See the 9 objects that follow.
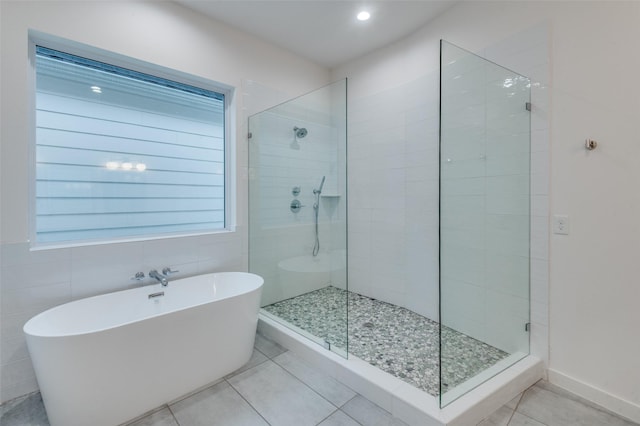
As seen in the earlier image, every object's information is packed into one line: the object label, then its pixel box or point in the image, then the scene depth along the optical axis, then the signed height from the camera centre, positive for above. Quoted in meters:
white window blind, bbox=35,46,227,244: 2.04 +0.46
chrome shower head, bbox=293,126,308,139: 2.70 +0.72
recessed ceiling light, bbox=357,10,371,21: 2.51 +1.71
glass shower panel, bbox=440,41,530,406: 1.93 -0.05
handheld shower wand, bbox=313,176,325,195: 2.57 +0.17
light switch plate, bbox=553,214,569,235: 1.83 -0.10
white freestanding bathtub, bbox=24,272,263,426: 1.43 -0.79
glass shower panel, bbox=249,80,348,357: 2.40 -0.01
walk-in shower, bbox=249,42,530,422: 1.92 -0.13
